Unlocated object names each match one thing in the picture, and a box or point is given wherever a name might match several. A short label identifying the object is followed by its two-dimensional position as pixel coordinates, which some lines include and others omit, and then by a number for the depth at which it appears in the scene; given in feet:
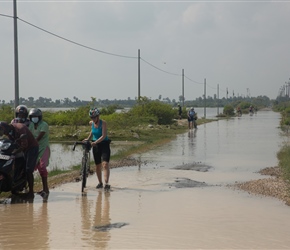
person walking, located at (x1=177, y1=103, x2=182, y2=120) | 174.58
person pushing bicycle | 36.94
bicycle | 36.65
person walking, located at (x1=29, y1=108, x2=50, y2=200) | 34.32
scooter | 30.89
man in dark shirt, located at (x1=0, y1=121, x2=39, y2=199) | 31.89
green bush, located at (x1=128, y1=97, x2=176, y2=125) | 140.46
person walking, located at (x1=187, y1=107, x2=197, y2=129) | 119.14
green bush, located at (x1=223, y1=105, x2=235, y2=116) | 252.19
